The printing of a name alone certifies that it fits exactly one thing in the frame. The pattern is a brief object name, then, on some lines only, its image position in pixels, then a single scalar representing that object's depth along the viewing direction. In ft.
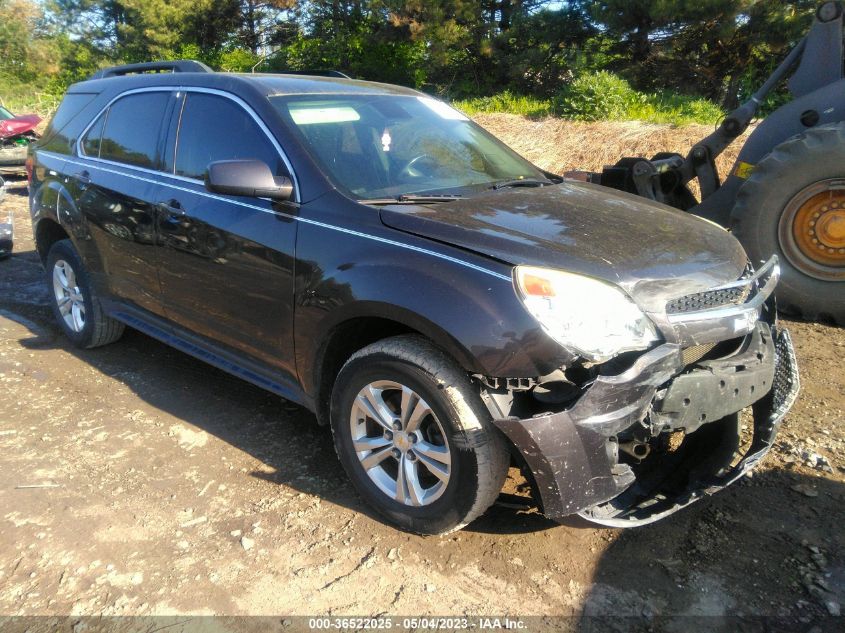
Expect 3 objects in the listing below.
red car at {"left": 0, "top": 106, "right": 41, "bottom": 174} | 44.98
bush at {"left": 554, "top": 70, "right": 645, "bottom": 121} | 41.47
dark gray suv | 8.41
